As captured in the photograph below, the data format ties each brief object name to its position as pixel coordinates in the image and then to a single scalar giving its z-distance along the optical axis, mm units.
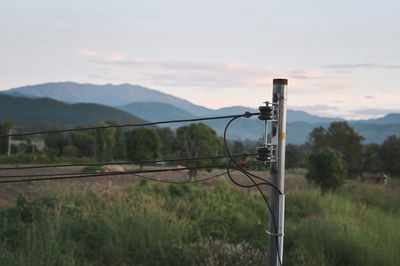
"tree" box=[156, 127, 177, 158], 40541
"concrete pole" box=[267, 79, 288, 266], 2801
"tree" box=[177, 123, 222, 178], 16609
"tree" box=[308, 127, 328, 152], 30400
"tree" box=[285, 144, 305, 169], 36188
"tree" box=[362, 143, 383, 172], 30247
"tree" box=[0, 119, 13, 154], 31233
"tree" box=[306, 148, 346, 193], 12719
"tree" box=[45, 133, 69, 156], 35938
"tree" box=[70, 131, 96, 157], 34688
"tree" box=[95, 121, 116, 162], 27359
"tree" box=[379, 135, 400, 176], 30330
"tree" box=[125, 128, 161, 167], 22917
